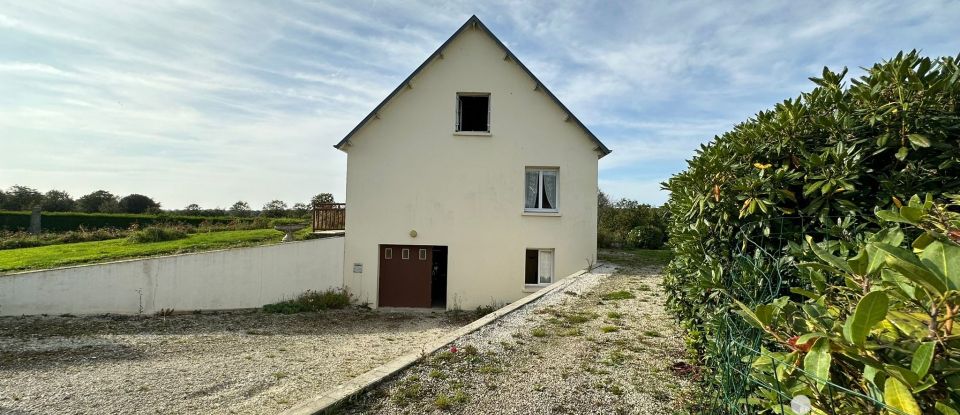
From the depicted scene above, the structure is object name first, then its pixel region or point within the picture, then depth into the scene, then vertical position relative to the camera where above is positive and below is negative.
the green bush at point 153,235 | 13.73 -0.71
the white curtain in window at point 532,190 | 13.02 +1.01
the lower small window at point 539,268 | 12.88 -1.36
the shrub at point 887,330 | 1.23 -0.34
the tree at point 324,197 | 25.68 +1.26
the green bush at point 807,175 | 2.43 +0.35
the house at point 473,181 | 12.73 +1.21
